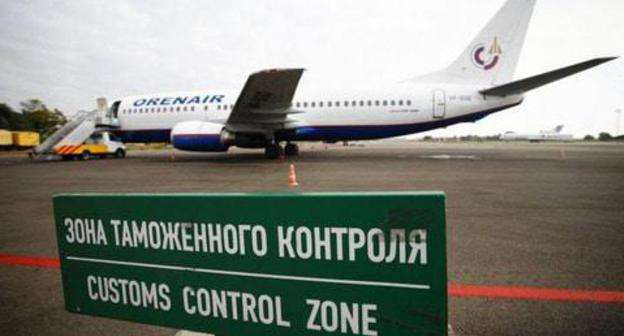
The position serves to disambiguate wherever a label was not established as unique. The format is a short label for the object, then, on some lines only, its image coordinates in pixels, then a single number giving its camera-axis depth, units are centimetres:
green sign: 93
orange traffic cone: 729
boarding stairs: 1794
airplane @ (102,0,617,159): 1317
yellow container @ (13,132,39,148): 3994
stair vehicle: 1811
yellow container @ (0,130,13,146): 3719
